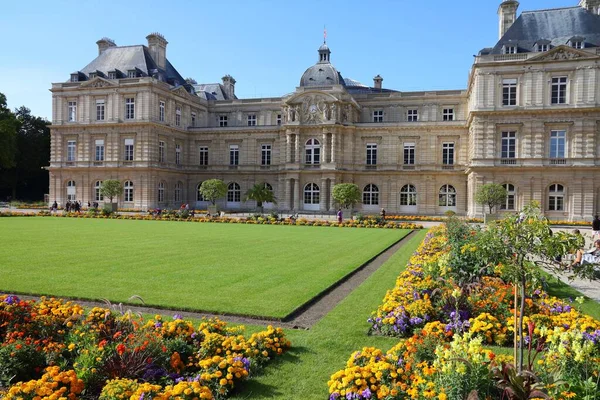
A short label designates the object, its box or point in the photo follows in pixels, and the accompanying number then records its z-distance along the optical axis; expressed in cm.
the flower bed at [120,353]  557
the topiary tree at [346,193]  3991
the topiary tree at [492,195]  3747
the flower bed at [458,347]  489
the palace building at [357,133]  3931
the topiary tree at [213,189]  4434
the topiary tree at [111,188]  4694
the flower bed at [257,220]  3309
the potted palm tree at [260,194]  4591
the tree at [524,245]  578
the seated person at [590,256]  1469
